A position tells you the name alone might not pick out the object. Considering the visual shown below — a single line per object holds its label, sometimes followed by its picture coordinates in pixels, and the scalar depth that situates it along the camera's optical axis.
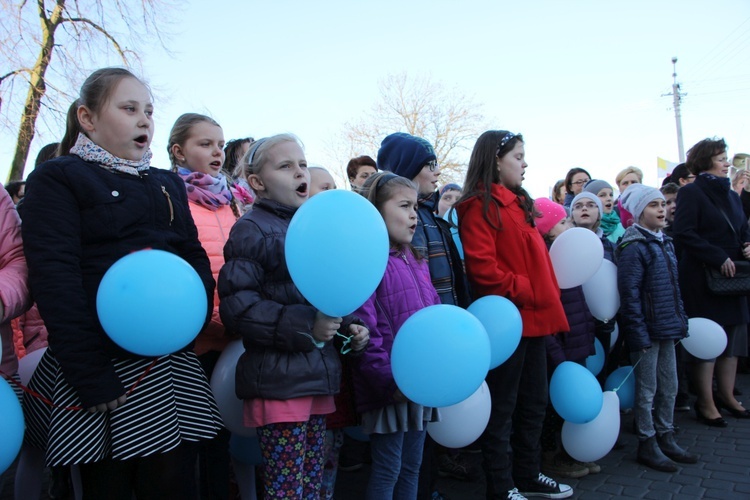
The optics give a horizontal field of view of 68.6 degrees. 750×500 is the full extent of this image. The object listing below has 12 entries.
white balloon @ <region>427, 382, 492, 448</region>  2.91
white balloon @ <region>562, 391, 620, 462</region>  3.59
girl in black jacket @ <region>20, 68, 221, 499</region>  1.76
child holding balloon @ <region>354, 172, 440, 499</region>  2.53
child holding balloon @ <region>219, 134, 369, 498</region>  2.07
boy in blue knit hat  3.23
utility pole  28.56
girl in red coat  3.21
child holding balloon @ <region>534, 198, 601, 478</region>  3.78
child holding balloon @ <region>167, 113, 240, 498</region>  2.71
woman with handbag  4.83
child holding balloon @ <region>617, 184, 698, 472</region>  3.94
